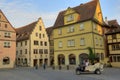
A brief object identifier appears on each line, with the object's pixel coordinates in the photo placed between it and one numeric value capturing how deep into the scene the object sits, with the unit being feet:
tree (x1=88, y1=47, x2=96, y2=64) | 54.17
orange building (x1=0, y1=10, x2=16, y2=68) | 74.12
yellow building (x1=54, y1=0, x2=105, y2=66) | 61.80
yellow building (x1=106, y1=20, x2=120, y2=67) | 64.32
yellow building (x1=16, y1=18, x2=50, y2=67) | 88.97
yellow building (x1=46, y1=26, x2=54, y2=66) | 98.00
